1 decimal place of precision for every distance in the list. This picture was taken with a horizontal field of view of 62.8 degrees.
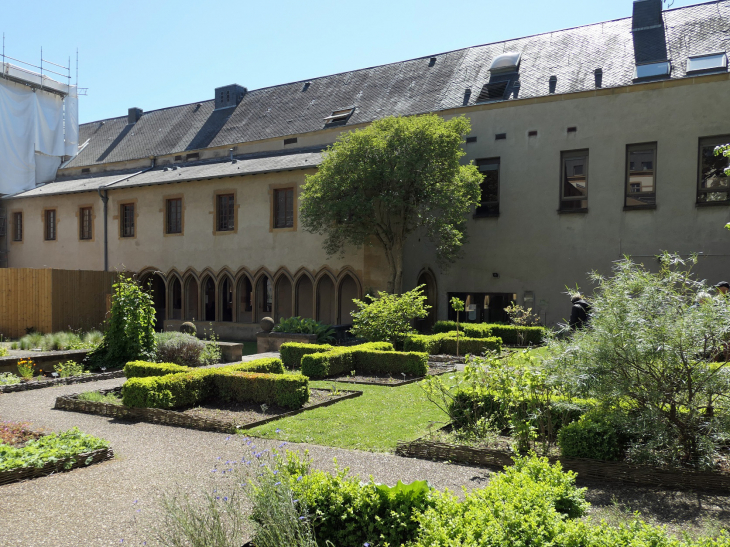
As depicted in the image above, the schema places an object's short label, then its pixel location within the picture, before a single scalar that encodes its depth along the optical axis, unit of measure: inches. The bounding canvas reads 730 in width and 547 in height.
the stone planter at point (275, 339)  647.8
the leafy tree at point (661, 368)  211.3
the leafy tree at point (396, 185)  700.0
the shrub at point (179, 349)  503.5
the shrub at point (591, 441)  225.6
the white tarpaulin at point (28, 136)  1159.6
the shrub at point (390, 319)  562.6
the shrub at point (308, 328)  650.2
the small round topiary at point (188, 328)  670.5
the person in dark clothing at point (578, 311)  440.2
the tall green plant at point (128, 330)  478.3
